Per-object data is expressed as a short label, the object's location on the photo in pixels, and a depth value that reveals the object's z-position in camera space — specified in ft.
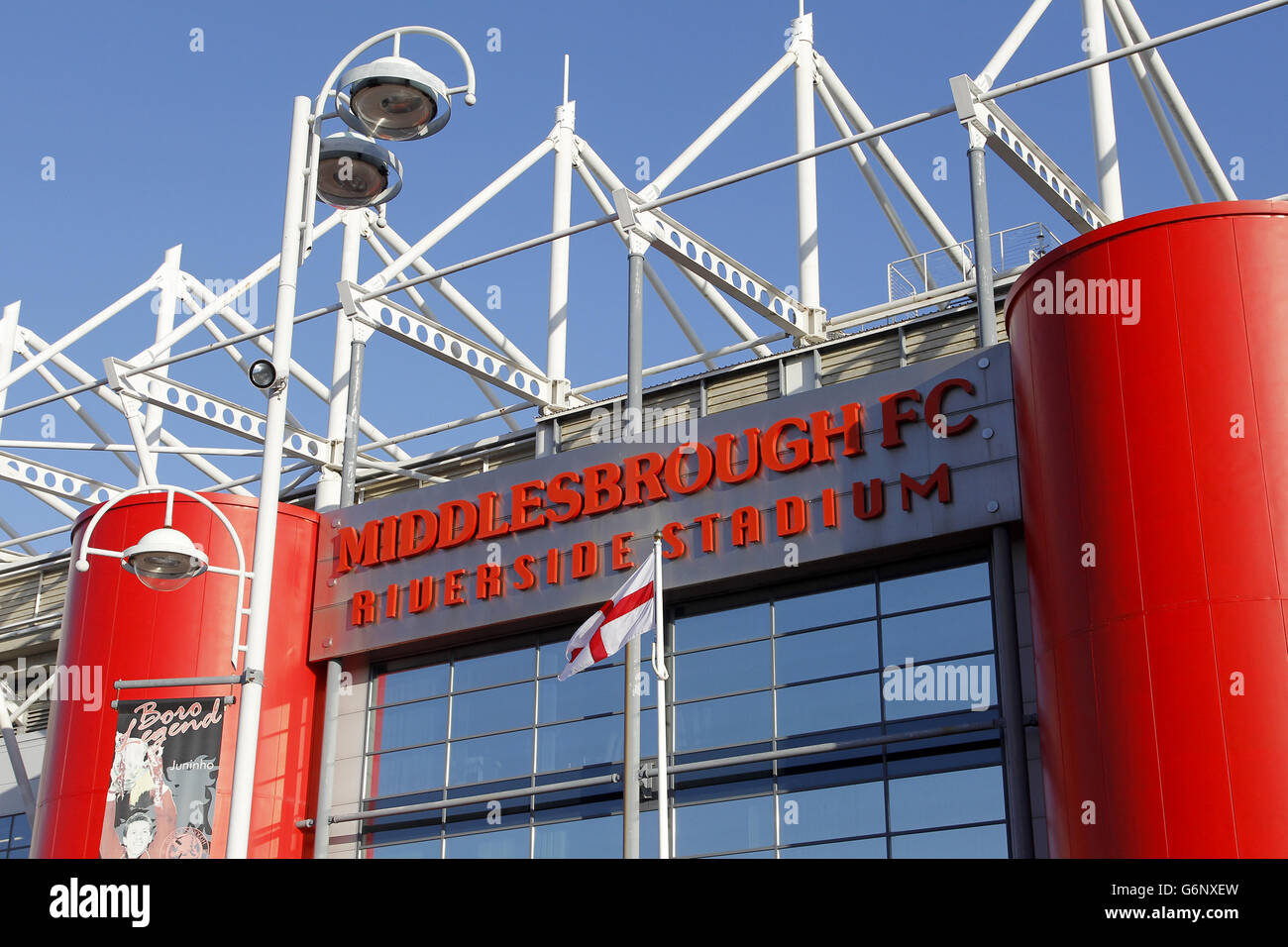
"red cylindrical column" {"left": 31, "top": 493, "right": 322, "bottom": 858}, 84.58
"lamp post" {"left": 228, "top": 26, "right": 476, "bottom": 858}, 47.01
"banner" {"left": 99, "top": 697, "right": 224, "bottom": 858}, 82.43
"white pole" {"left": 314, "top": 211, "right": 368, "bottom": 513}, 117.91
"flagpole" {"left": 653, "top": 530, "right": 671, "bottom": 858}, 59.67
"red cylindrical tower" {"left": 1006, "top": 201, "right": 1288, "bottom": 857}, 55.06
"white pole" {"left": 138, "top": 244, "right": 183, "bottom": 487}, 136.56
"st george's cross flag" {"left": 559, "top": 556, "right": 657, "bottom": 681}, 64.64
